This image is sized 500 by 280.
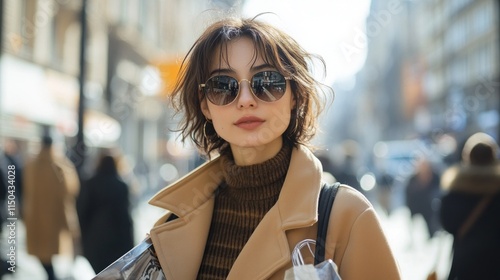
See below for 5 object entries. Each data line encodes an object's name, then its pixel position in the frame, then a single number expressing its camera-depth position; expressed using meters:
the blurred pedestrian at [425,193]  11.30
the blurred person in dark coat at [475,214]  5.16
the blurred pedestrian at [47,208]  7.85
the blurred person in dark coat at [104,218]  7.15
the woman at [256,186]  1.95
